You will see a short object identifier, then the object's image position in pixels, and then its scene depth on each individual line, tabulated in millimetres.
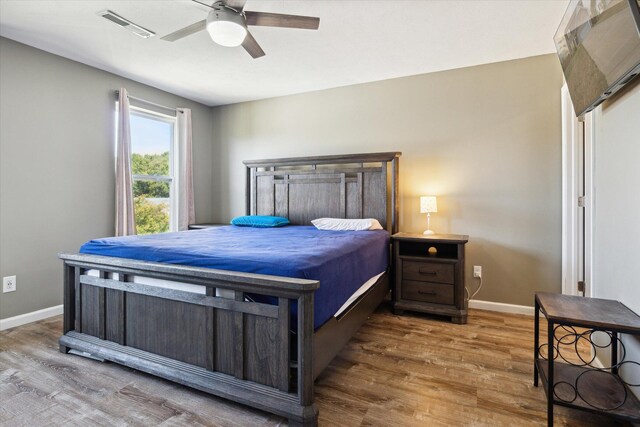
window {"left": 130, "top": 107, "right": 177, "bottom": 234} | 3863
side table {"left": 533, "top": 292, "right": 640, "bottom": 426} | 1335
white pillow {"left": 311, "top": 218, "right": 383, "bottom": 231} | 3172
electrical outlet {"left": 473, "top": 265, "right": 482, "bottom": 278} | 3221
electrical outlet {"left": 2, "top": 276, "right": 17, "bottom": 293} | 2717
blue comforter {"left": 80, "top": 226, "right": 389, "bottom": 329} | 1674
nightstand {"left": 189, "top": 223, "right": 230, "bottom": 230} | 4203
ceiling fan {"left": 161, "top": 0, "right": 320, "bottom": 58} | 1867
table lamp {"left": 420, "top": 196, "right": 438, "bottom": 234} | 3152
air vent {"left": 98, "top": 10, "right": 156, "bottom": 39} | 2311
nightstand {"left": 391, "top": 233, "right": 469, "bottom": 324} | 2840
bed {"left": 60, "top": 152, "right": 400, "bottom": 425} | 1526
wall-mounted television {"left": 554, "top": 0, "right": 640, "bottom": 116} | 1267
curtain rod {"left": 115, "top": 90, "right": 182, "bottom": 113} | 3525
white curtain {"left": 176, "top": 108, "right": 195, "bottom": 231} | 4230
